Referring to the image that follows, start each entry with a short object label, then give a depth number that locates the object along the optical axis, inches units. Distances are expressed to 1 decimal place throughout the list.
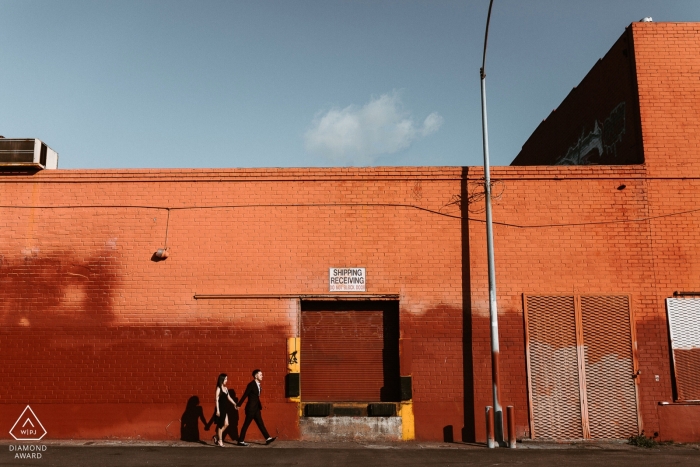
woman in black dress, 481.1
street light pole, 481.4
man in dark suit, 481.1
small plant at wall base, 483.5
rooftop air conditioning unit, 539.8
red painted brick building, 508.1
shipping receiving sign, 526.6
